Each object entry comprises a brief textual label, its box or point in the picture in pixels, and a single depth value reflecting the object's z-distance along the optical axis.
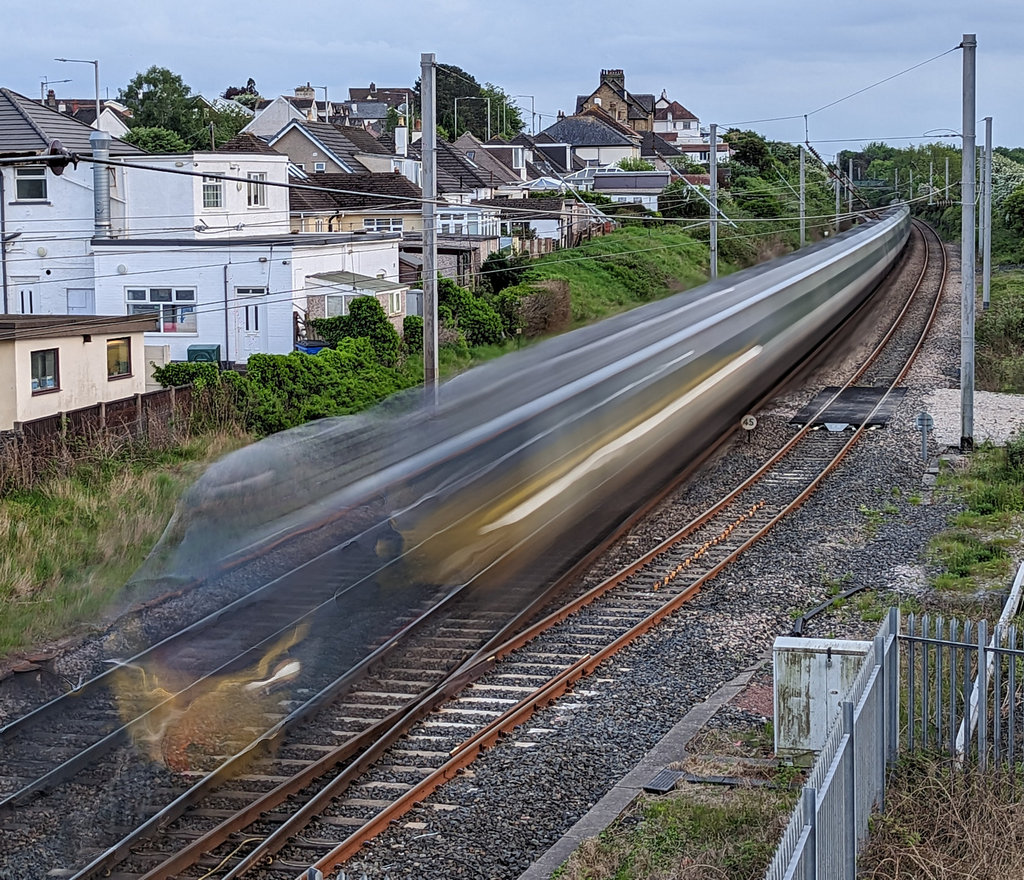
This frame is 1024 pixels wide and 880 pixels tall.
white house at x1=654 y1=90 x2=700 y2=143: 164.75
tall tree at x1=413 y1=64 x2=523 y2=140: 116.00
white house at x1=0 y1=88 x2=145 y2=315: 33.22
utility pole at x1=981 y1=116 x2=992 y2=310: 37.53
